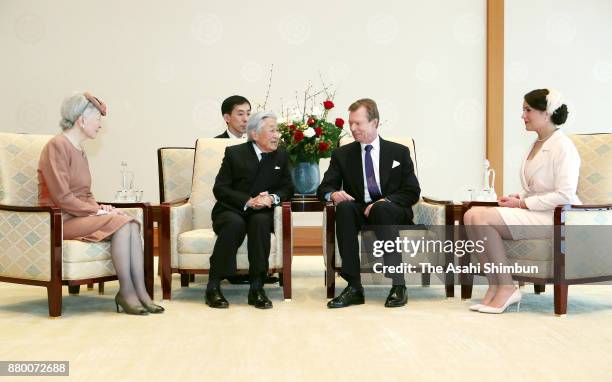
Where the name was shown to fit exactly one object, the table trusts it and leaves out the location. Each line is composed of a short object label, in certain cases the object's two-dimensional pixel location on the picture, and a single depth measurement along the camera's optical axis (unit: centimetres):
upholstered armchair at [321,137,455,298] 490
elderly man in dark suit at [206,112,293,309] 476
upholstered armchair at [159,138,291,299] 487
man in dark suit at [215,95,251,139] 611
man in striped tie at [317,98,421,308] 477
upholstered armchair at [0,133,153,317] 435
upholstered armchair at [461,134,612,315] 441
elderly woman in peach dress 446
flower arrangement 545
